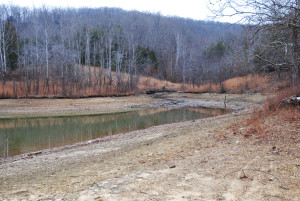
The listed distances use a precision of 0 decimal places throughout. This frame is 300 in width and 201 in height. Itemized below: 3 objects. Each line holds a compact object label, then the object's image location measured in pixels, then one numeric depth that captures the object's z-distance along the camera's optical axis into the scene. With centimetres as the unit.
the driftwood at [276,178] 385
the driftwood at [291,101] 870
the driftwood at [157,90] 4364
